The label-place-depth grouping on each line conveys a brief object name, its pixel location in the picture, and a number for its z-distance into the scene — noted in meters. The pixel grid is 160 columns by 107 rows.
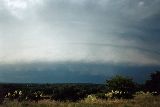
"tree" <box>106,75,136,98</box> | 17.56
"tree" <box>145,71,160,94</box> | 19.79
